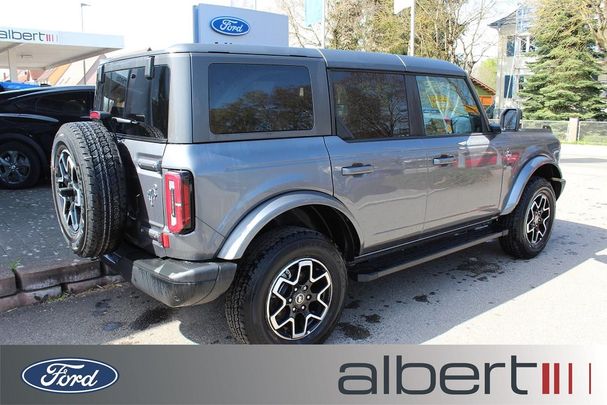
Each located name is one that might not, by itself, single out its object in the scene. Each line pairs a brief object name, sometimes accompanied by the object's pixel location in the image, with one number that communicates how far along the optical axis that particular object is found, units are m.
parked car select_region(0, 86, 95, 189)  7.68
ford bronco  2.93
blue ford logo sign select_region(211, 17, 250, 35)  11.45
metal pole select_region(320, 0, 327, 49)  15.60
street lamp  29.29
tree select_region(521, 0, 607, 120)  26.16
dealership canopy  16.75
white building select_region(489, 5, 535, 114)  35.00
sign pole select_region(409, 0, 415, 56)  18.57
